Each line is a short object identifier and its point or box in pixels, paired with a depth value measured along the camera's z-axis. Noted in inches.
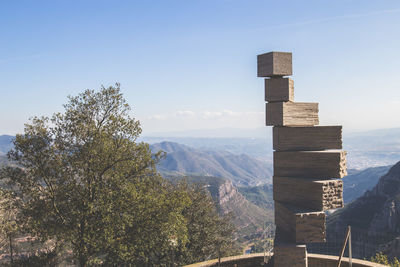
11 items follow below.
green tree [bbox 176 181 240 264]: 647.1
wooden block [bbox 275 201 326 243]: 299.6
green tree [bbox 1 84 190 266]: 410.0
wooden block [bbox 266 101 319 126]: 331.0
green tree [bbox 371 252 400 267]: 437.3
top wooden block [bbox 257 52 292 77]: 328.2
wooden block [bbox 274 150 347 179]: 315.9
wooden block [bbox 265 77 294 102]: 332.8
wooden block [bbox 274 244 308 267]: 303.3
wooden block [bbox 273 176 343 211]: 303.9
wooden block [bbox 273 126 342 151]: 327.6
